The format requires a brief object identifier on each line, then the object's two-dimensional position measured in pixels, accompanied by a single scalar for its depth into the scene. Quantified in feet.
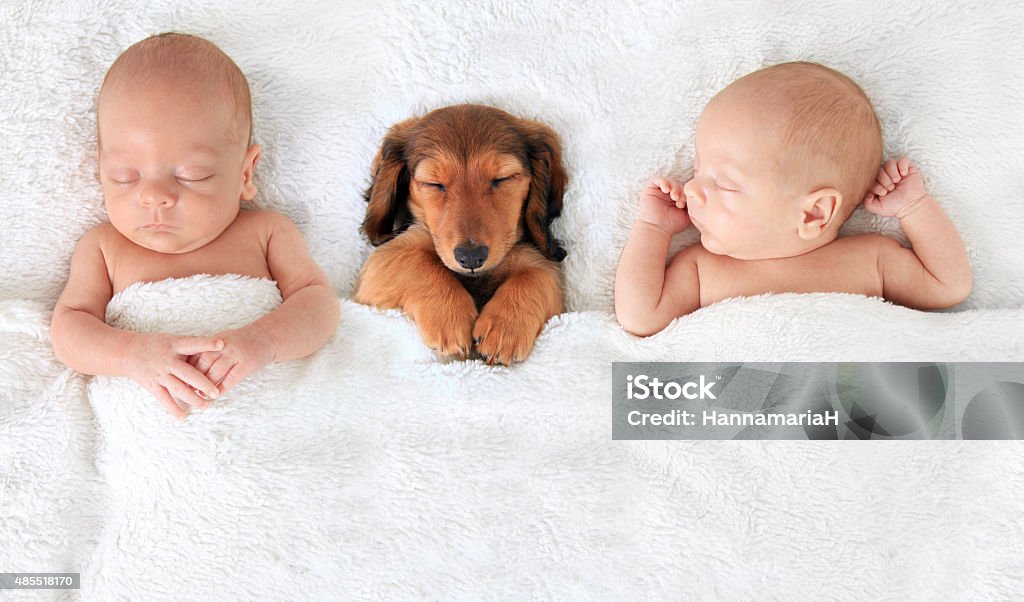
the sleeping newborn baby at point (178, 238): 2.13
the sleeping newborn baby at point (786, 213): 2.23
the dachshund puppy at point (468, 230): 2.27
